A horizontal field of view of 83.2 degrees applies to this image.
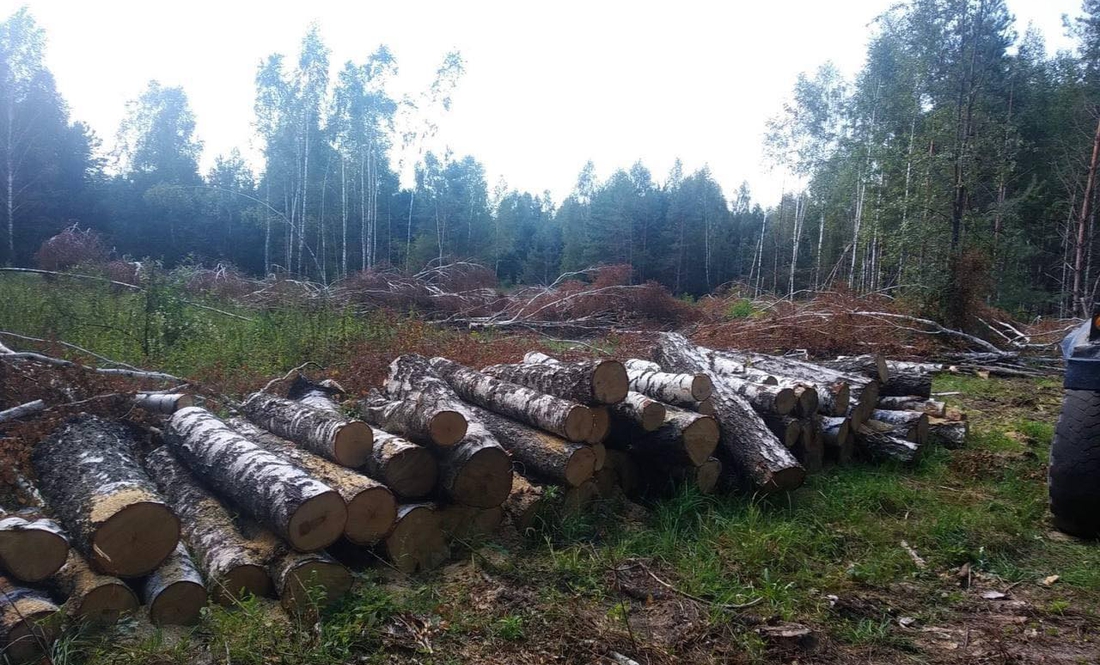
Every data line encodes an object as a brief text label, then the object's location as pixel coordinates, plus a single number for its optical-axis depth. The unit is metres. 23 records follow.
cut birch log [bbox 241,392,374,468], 3.69
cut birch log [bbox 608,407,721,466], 4.34
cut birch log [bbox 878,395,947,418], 6.20
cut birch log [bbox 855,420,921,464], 5.42
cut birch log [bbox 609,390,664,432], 4.41
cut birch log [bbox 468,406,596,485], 4.03
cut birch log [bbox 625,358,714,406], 4.82
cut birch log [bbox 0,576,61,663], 2.38
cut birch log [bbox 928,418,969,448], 5.85
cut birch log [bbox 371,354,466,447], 3.69
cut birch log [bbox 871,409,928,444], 5.58
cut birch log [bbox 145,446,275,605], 2.95
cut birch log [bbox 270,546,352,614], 2.89
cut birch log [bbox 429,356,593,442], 4.14
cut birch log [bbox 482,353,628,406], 4.34
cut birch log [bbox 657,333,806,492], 4.38
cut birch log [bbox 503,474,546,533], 3.91
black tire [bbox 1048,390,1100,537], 3.53
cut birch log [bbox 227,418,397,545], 3.22
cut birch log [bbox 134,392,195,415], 4.69
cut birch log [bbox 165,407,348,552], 3.01
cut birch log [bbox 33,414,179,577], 2.77
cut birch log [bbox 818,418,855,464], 5.40
